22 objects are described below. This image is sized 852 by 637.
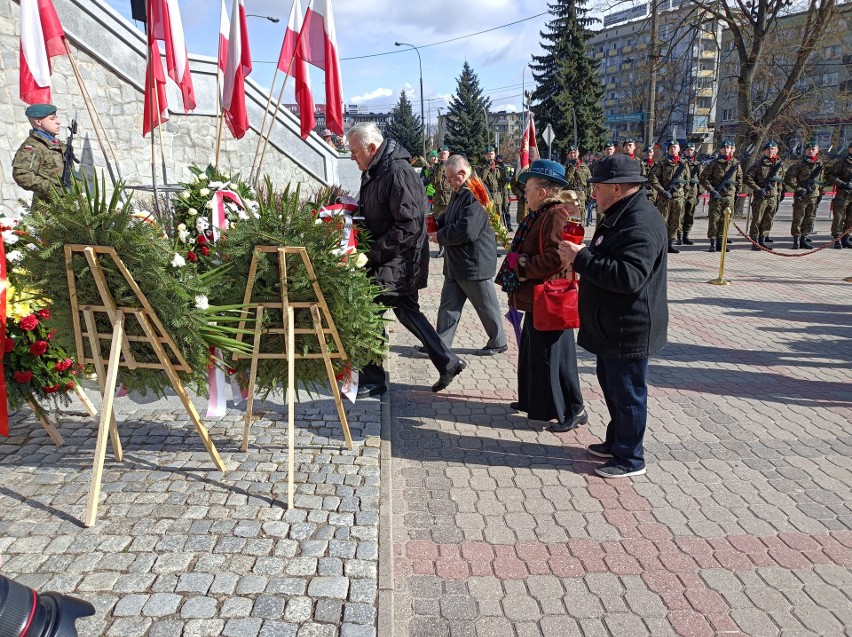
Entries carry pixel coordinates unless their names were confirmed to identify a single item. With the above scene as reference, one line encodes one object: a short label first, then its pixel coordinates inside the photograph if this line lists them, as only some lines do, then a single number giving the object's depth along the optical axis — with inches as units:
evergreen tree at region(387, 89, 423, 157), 2282.2
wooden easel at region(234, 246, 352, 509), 140.8
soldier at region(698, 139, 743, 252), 550.0
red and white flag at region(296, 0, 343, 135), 244.9
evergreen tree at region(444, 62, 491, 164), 2140.6
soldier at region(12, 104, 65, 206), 302.4
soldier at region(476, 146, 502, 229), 671.1
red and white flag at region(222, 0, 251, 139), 248.7
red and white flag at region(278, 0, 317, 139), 260.8
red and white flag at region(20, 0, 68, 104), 230.4
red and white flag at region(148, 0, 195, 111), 236.4
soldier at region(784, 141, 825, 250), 538.0
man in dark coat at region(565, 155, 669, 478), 143.2
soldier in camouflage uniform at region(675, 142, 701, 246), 561.3
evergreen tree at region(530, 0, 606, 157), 1674.5
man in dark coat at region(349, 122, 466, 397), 193.6
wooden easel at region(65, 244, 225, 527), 129.5
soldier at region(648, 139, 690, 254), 552.7
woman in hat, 174.1
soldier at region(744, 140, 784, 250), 538.9
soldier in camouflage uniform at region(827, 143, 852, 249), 540.7
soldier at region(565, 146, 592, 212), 638.5
